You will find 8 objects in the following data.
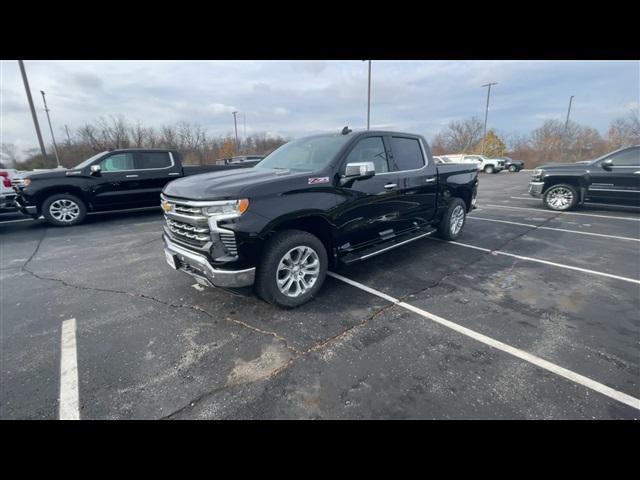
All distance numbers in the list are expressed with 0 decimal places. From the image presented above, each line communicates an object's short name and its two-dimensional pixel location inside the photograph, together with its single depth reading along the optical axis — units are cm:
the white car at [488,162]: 2891
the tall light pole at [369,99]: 2159
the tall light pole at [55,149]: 2690
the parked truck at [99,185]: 727
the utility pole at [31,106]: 1483
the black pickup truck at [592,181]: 771
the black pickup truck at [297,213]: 283
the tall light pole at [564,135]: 4383
